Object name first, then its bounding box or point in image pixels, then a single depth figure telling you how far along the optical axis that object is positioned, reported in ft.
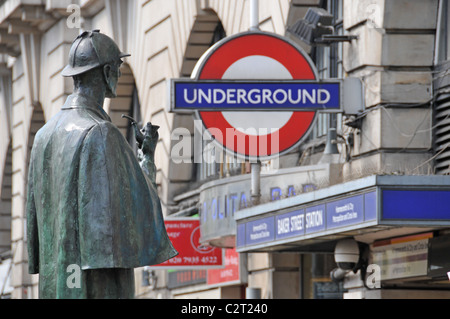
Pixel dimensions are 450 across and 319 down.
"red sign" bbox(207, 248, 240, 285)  83.05
